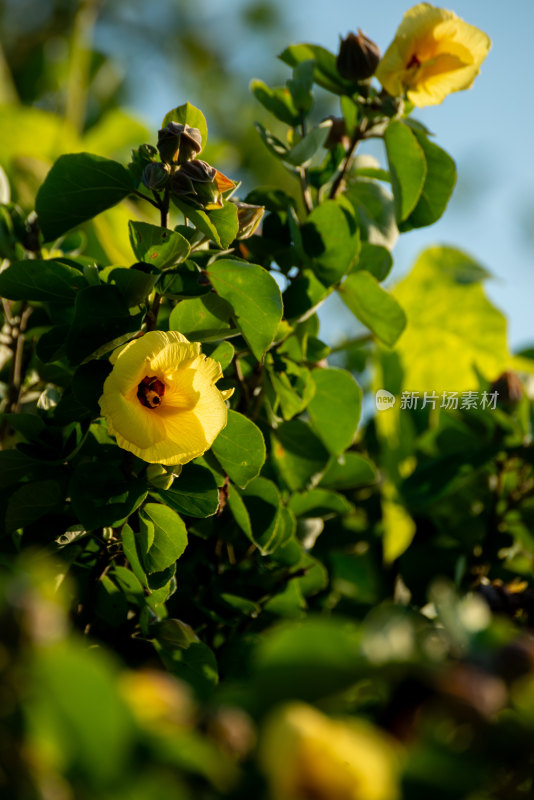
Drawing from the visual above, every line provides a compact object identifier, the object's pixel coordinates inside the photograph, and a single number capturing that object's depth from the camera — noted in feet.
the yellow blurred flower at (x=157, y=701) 5.93
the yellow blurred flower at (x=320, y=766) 5.34
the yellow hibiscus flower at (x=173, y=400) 7.75
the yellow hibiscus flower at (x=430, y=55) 8.18
